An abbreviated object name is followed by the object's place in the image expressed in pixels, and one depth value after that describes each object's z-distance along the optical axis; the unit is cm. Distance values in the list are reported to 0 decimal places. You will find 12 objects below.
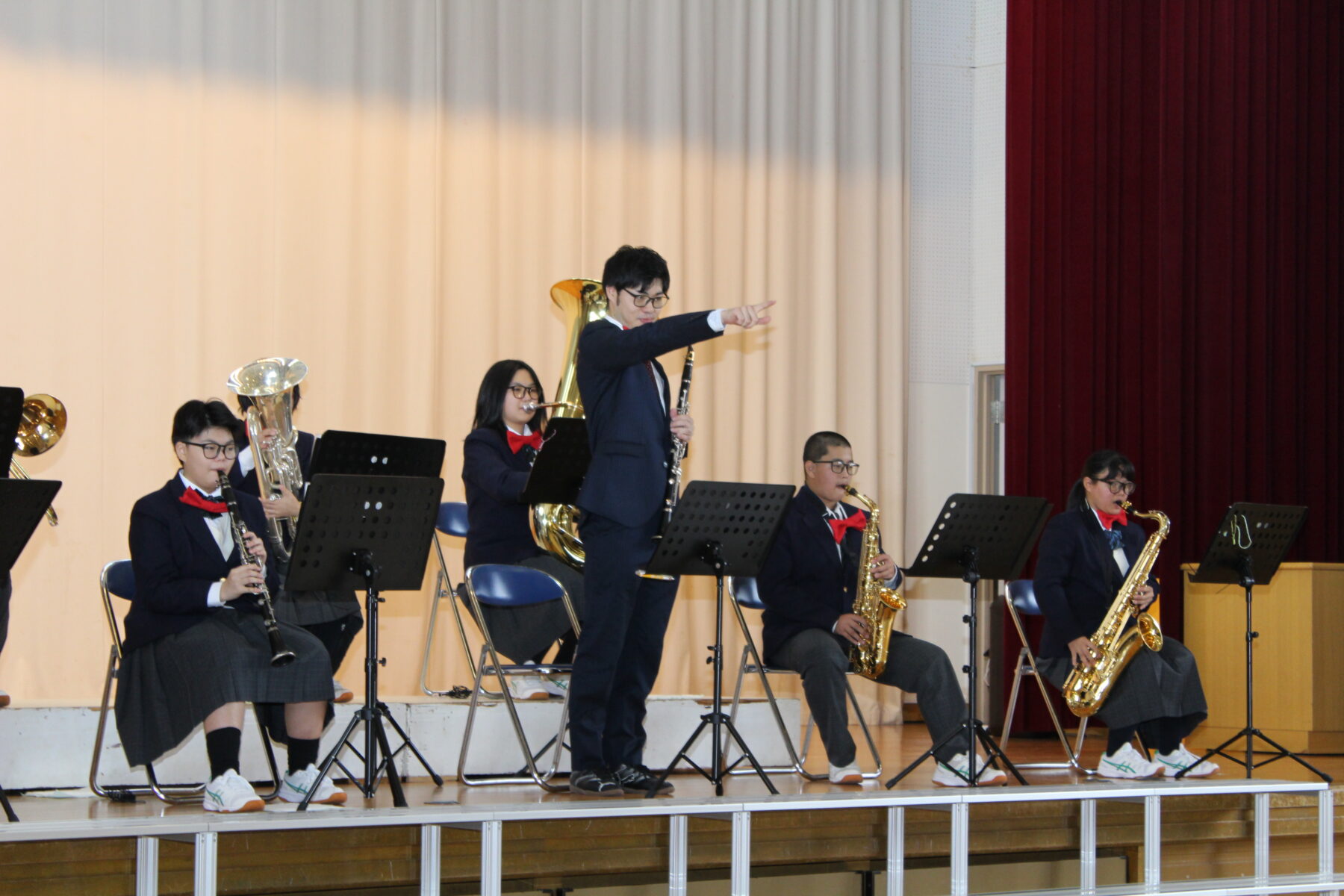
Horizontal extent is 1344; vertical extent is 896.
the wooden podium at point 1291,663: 1320
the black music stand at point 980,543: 987
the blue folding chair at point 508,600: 937
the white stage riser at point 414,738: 909
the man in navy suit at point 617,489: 847
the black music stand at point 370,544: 774
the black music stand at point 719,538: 861
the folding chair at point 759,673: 1019
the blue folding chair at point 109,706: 873
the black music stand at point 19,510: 704
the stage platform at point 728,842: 738
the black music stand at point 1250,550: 1078
